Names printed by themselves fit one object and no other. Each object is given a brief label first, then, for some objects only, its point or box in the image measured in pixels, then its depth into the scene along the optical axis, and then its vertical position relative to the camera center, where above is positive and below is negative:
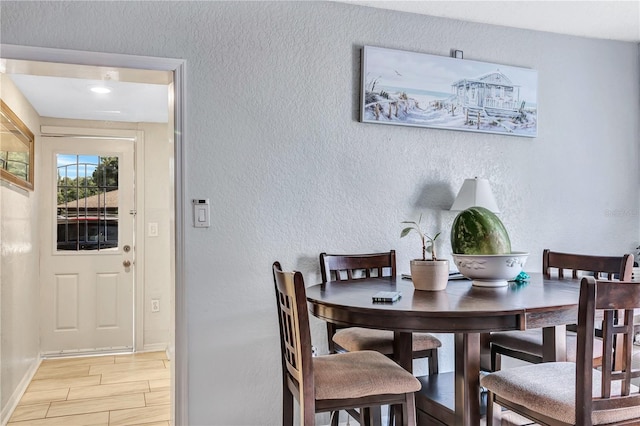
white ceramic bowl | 2.07 -0.21
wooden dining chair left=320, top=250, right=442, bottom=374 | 2.34 -0.56
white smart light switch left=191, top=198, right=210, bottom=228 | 2.52 +0.02
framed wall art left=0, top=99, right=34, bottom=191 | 3.06 +0.44
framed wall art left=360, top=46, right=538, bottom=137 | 2.83 +0.71
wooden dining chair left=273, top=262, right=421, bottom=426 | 1.66 -0.55
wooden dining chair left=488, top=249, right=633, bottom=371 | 2.21 -0.56
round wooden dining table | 1.59 -0.31
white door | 4.58 -0.28
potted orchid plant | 2.01 -0.23
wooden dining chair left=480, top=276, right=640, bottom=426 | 1.47 -0.53
